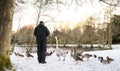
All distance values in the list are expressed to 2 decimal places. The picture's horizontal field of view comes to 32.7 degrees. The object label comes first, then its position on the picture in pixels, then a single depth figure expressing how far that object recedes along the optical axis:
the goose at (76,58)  9.39
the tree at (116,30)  44.17
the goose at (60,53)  10.57
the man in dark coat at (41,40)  9.29
